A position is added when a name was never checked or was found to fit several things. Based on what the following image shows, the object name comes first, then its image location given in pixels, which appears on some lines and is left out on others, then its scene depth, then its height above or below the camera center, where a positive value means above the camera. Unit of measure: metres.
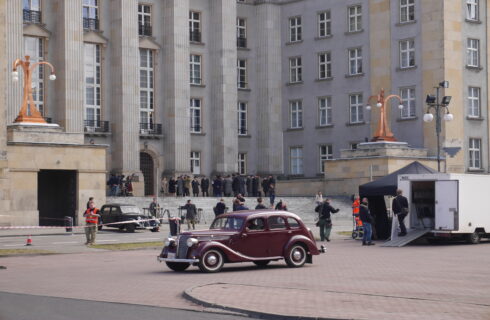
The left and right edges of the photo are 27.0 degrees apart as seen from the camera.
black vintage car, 47.97 -1.69
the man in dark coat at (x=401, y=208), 36.59 -1.05
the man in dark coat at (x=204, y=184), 67.19 -0.18
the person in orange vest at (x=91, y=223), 37.19 -1.49
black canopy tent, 39.50 -0.55
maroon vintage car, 24.86 -1.54
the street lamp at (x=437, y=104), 46.00 +3.40
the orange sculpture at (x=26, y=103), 52.03 +4.19
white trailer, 36.62 -1.03
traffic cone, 37.12 -2.13
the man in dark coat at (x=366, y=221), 36.34 -1.50
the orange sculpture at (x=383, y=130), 65.31 +3.20
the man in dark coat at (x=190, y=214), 47.75 -1.53
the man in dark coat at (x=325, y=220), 39.69 -1.58
